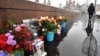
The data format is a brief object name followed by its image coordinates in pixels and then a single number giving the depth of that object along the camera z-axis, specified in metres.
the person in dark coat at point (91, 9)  7.73
